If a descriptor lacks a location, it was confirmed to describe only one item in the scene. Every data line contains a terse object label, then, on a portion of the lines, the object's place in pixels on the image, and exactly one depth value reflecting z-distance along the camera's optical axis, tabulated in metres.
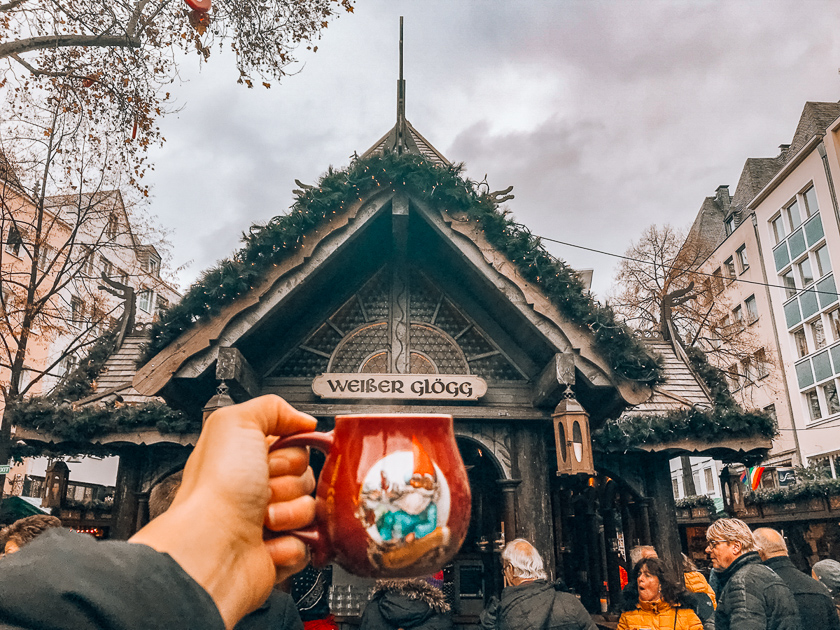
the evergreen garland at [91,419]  7.27
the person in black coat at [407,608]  4.50
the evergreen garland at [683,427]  7.54
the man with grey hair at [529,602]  3.90
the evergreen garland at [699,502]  18.48
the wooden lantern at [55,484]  8.47
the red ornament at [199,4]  5.64
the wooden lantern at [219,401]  5.03
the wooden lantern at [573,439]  5.19
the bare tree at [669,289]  21.58
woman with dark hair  4.42
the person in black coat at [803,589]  4.55
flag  18.29
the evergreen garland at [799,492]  15.31
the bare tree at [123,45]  8.82
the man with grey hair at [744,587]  3.97
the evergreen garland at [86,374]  8.47
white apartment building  27.44
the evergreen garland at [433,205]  5.26
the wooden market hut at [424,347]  5.31
